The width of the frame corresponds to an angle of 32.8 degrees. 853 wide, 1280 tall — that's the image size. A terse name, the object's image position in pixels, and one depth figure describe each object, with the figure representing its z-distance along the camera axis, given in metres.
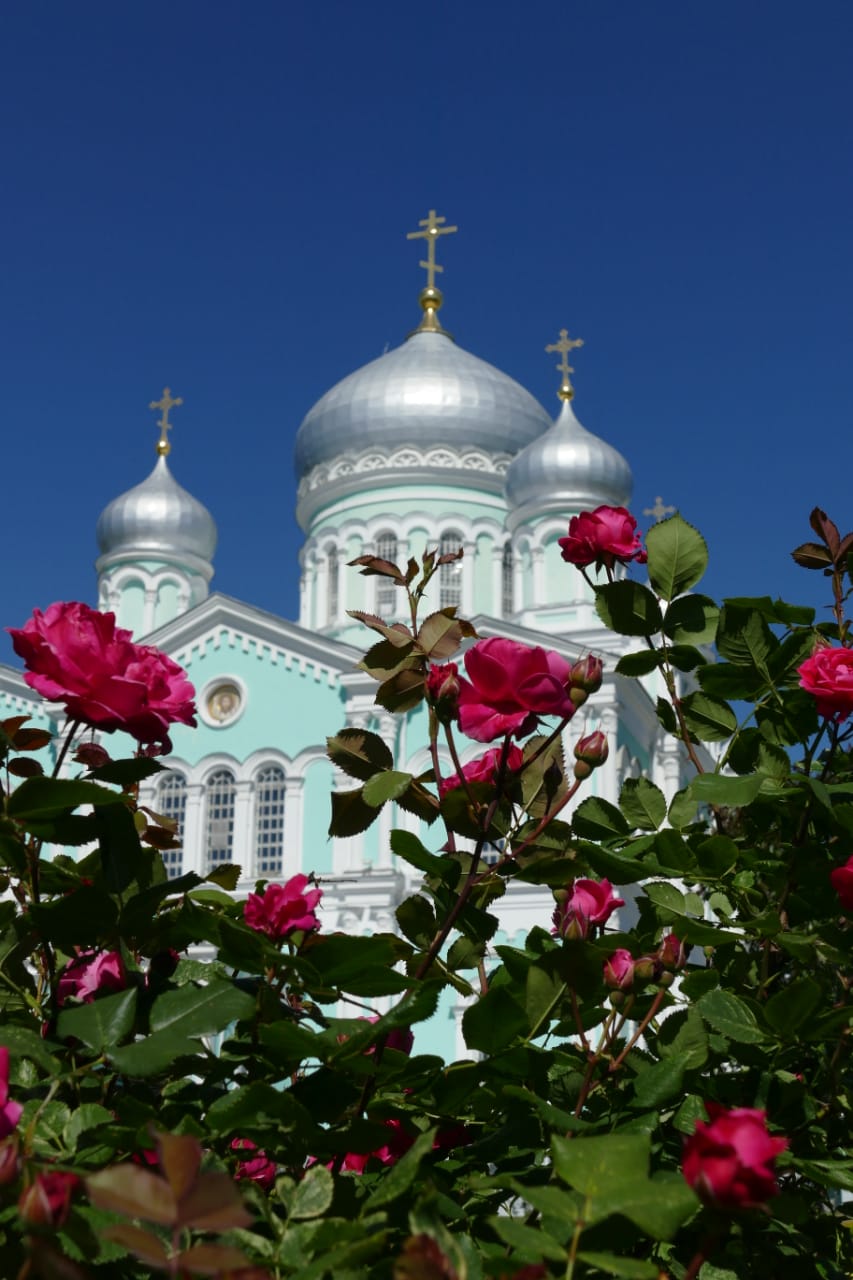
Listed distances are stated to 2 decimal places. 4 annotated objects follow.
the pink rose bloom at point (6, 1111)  1.10
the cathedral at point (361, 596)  19.78
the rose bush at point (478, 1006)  1.11
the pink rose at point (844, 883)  1.64
